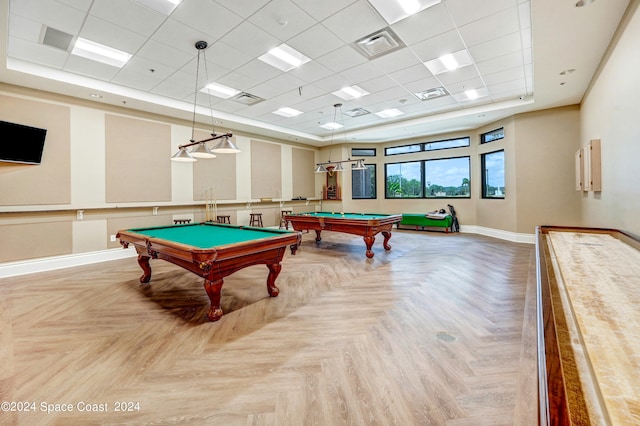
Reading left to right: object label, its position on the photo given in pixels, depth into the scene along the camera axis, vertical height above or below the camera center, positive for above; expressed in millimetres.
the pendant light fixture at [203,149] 3770 +898
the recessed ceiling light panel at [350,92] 5566 +2457
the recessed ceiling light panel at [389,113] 6945 +2528
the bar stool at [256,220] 8198 -152
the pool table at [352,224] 5359 -203
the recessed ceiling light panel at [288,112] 6766 +2506
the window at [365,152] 10438 +2265
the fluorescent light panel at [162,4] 3030 +2291
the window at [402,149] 9698 +2246
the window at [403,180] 9820 +1178
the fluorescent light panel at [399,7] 3092 +2299
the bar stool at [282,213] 9169 +43
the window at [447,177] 8891 +1137
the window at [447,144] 8734 +2192
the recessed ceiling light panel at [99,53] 3831 +2336
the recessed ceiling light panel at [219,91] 5332 +2431
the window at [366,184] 10453 +1093
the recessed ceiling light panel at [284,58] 4109 +2388
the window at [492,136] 7412 +2098
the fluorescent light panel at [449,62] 4275 +2380
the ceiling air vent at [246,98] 5786 +2448
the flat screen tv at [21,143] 4223 +1162
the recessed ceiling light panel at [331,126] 8155 +2585
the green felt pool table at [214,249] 2738 -358
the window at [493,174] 7555 +1043
